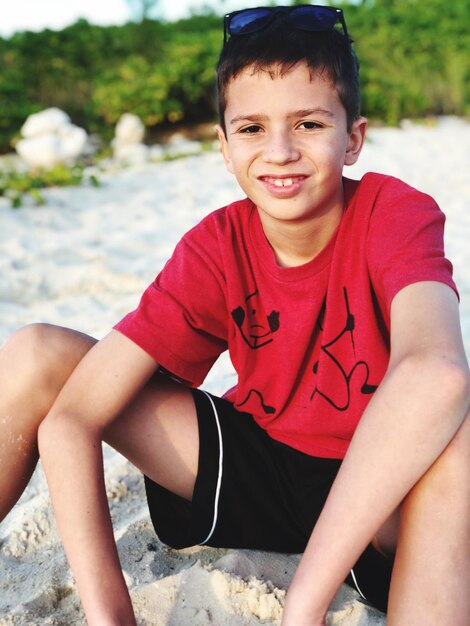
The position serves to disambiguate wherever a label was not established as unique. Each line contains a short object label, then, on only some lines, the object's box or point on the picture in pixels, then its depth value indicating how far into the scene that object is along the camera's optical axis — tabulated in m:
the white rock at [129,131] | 7.79
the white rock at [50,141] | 6.44
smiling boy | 1.59
